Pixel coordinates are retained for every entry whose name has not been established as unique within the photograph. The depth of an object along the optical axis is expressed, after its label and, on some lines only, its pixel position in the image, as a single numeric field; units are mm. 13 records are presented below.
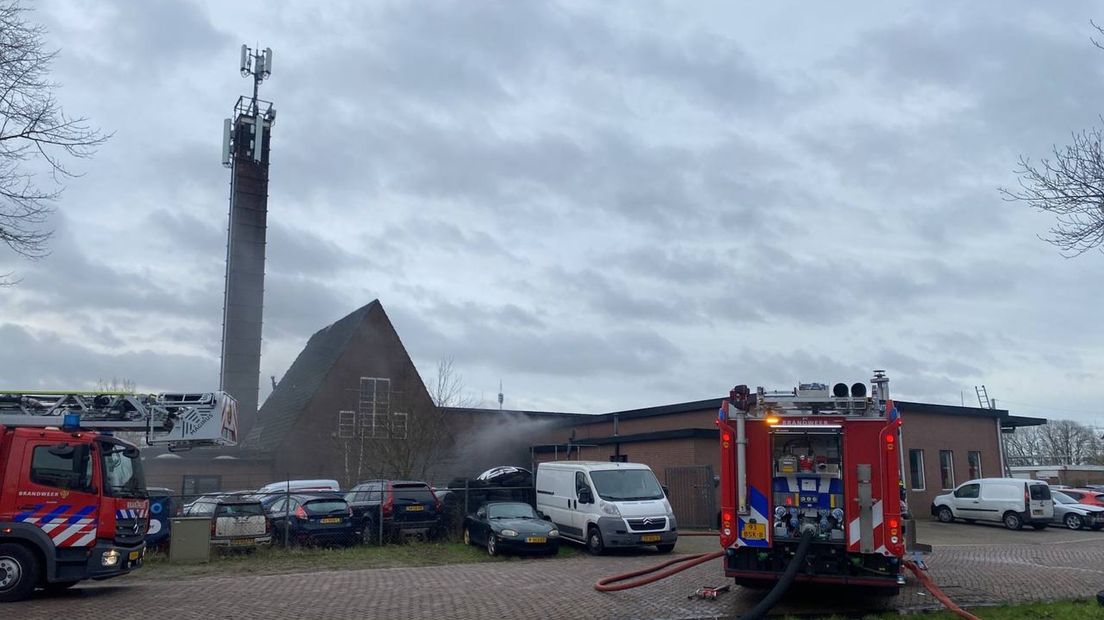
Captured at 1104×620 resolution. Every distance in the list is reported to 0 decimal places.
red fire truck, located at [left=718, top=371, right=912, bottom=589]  11602
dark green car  19125
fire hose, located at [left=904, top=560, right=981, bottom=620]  11367
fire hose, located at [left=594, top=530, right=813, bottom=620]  10875
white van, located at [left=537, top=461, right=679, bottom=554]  19484
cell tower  42719
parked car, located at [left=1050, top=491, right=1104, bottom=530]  29531
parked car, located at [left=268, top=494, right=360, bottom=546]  21031
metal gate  25812
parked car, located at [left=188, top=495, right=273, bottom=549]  19938
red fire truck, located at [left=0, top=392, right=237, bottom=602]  12945
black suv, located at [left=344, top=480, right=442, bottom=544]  22172
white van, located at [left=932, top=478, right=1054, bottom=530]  28312
